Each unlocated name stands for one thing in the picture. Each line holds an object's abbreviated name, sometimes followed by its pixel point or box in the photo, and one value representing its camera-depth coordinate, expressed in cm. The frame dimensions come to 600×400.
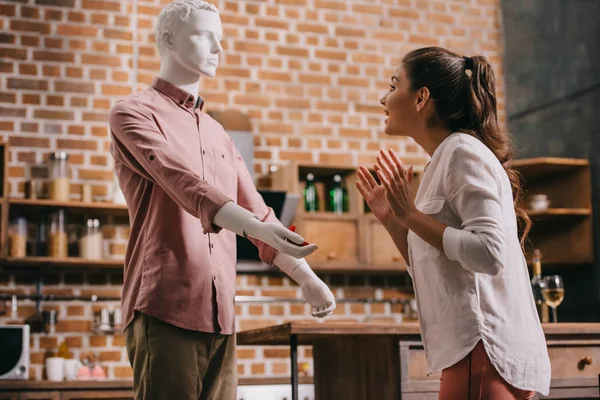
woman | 161
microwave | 422
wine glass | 316
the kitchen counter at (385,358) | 253
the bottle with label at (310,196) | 516
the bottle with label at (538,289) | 330
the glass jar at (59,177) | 464
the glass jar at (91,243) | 468
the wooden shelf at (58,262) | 448
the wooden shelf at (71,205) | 452
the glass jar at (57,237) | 459
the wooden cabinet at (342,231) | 498
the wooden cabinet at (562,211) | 516
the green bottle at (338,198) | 523
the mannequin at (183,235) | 179
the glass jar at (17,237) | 453
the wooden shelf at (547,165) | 512
